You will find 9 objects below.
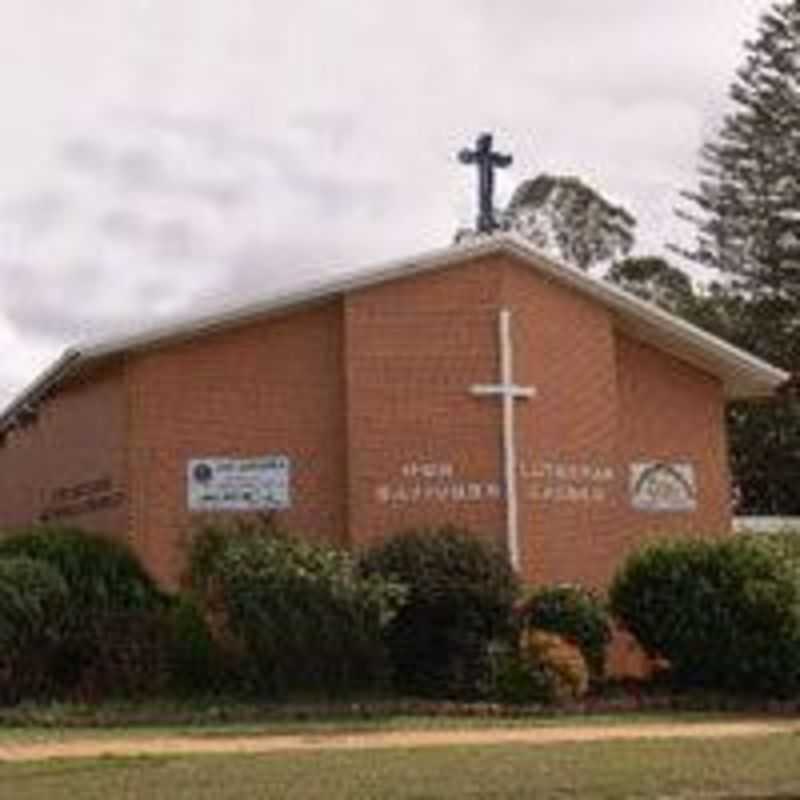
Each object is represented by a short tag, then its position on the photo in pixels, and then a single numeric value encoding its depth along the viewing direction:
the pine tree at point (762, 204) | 57.19
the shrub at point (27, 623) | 24.94
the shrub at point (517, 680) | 25.92
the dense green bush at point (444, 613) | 26.48
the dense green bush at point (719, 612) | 27.08
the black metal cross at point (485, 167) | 33.53
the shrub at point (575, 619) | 27.75
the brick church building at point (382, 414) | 29.81
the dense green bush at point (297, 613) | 25.75
